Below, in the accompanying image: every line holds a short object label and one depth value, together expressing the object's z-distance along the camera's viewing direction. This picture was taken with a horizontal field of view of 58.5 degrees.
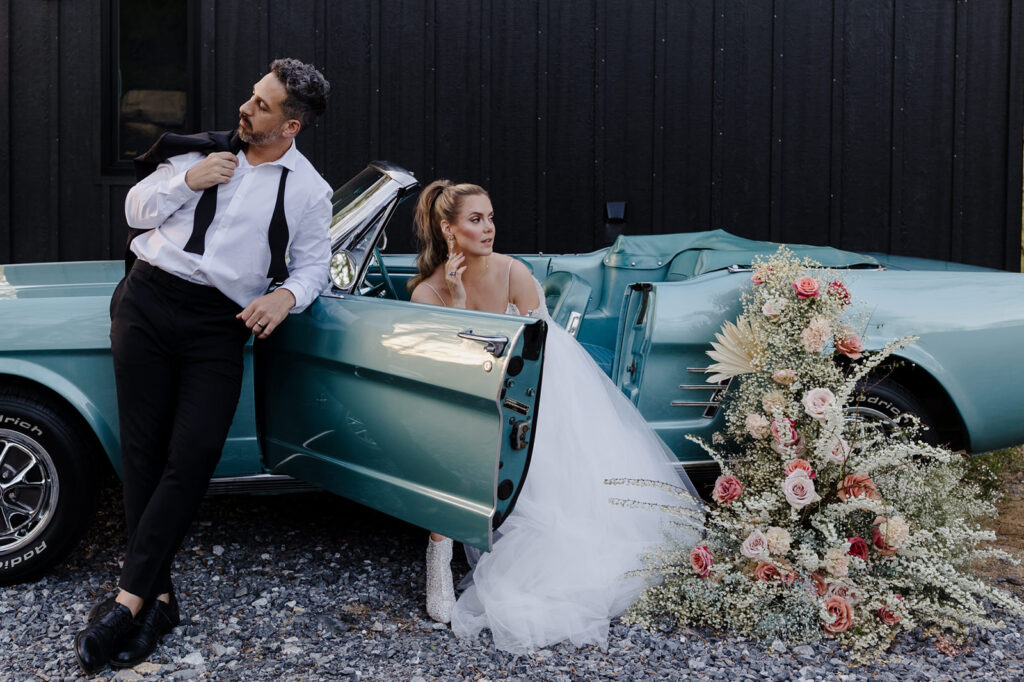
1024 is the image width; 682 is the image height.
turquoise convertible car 2.49
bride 2.79
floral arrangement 2.80
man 2.58
